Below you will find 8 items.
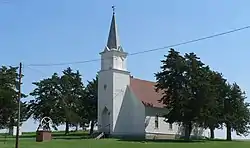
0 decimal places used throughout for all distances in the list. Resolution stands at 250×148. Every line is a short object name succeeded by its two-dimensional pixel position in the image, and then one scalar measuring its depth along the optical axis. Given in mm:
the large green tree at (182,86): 61938
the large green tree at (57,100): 82688
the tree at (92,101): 85375
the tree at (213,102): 62062
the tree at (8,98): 77000
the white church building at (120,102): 70188
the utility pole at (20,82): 39925
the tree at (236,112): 75375
